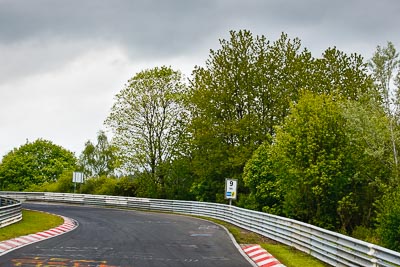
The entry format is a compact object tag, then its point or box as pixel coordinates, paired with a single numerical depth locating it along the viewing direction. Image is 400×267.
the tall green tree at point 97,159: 87.75
